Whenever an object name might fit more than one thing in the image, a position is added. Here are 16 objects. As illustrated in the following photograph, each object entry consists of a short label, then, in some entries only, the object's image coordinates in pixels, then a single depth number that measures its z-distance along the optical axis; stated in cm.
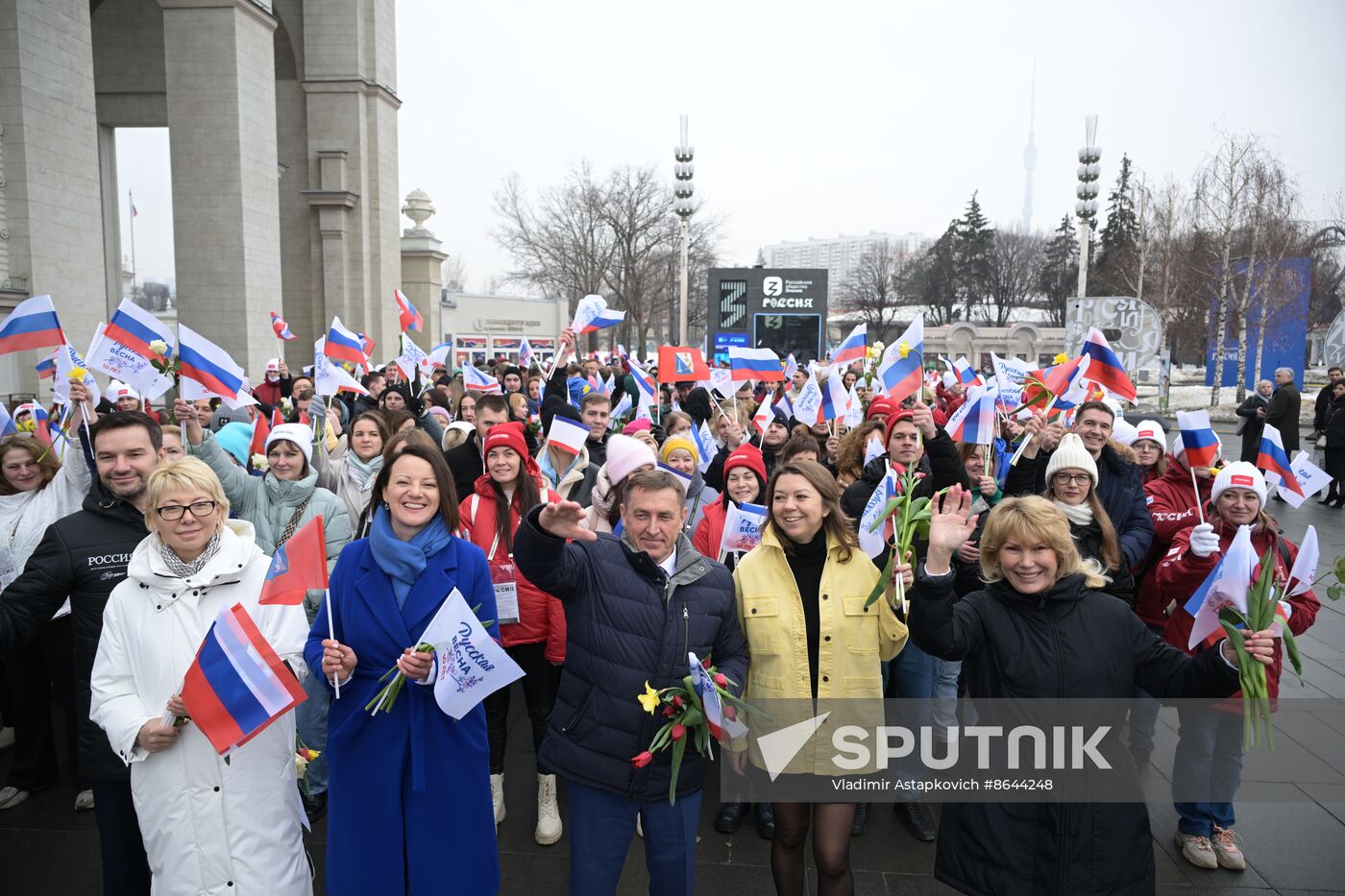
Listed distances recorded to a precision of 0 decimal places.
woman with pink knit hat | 378
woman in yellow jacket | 333
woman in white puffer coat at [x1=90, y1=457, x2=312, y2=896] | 287
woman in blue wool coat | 299
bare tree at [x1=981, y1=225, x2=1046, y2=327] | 7212
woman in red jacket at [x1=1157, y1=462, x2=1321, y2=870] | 412
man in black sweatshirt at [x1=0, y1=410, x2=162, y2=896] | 321
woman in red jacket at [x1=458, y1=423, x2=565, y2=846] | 439
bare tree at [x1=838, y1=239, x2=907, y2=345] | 7281
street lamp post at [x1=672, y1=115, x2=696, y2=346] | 2786
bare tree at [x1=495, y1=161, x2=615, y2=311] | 4953
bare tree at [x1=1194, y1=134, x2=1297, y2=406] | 3091
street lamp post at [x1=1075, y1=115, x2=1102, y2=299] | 2552
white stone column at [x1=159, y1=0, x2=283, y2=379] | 1530
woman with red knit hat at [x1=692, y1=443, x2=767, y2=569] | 477
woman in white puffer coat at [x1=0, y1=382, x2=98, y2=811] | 449
